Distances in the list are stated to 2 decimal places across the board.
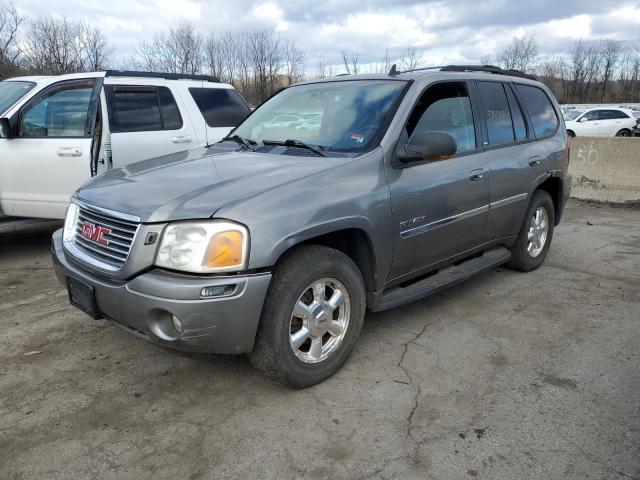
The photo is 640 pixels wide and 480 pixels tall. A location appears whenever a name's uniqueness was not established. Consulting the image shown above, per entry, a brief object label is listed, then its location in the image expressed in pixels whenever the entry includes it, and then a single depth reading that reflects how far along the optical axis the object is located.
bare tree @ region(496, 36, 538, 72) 58.63
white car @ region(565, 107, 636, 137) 21.17
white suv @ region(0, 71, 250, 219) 5.48
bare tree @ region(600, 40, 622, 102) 63.12
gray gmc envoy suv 2.68
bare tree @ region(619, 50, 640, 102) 62.19
